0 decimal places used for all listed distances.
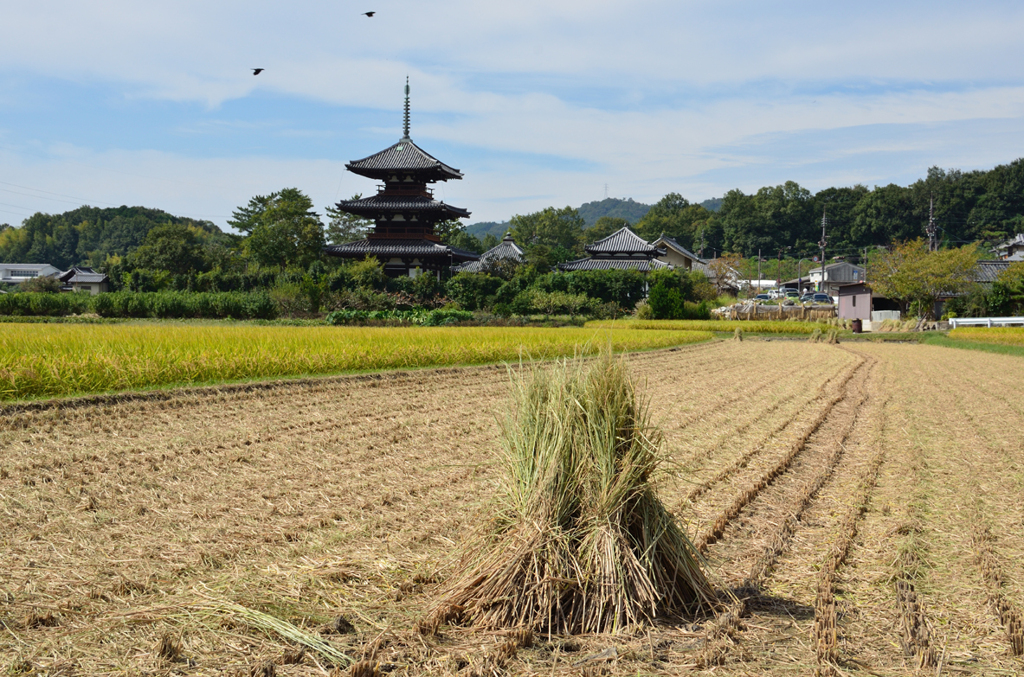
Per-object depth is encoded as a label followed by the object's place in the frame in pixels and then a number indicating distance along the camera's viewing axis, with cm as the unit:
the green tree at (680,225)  9538
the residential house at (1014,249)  6700
